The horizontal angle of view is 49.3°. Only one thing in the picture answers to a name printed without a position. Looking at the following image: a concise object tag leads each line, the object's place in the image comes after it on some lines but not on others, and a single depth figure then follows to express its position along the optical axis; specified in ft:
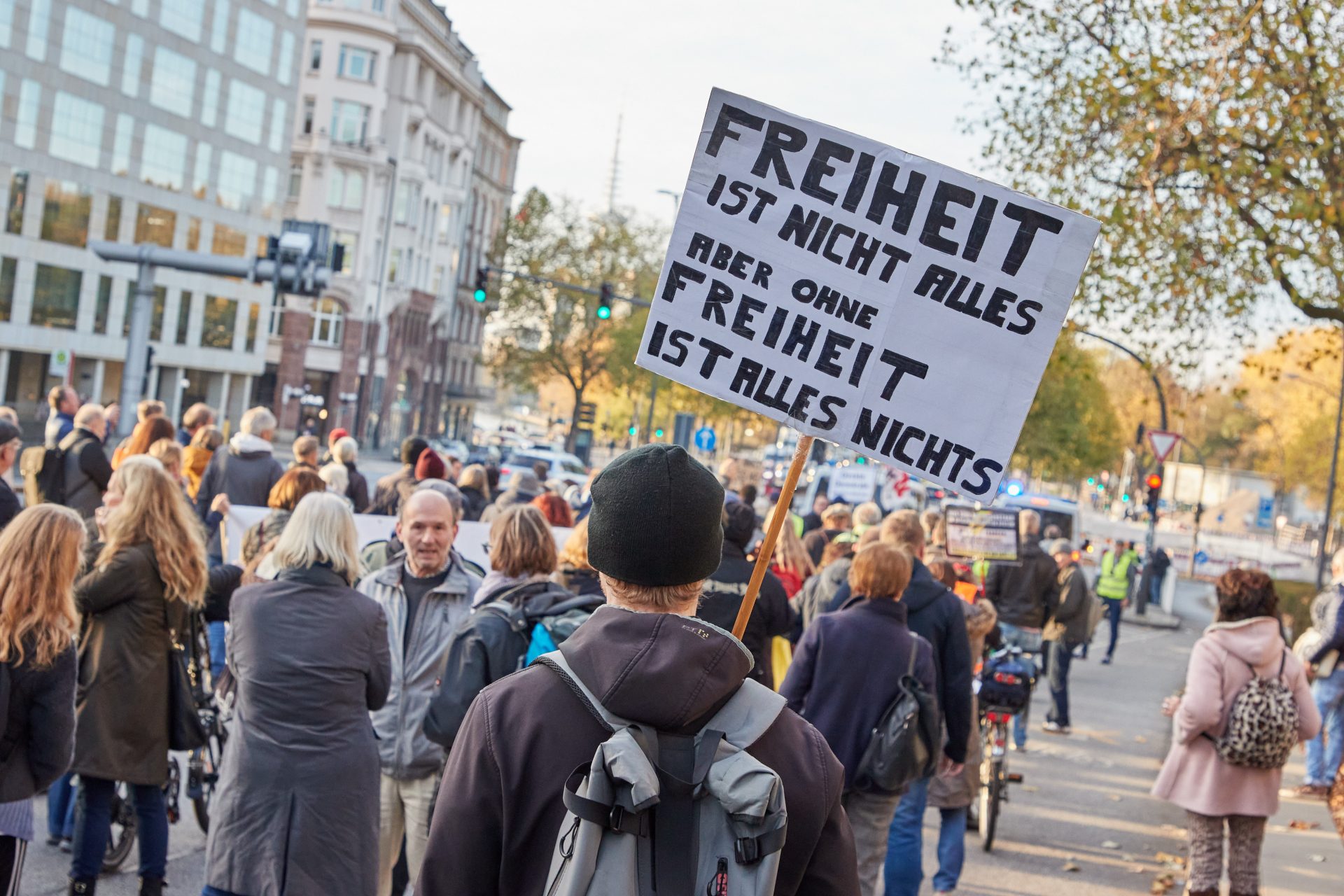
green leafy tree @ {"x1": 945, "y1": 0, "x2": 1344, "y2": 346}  41.06
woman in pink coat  22.29
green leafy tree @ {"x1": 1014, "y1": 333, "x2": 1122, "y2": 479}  223.92
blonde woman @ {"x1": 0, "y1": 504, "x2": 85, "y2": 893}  15.08
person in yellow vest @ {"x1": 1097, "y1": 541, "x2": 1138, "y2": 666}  74.64
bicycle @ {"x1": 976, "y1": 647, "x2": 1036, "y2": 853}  30.37
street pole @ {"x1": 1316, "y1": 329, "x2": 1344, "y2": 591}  131.37
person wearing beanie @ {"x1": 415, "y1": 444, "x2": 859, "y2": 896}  7.48
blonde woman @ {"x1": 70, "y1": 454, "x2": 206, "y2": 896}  18.75
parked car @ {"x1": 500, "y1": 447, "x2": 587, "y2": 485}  139.95
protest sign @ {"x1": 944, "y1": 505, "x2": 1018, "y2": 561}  42.37
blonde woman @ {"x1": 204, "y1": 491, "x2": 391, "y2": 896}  16.34
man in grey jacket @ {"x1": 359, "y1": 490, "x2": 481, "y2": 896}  18.70
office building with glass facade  158.40
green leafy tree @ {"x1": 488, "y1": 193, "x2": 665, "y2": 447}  249.14
